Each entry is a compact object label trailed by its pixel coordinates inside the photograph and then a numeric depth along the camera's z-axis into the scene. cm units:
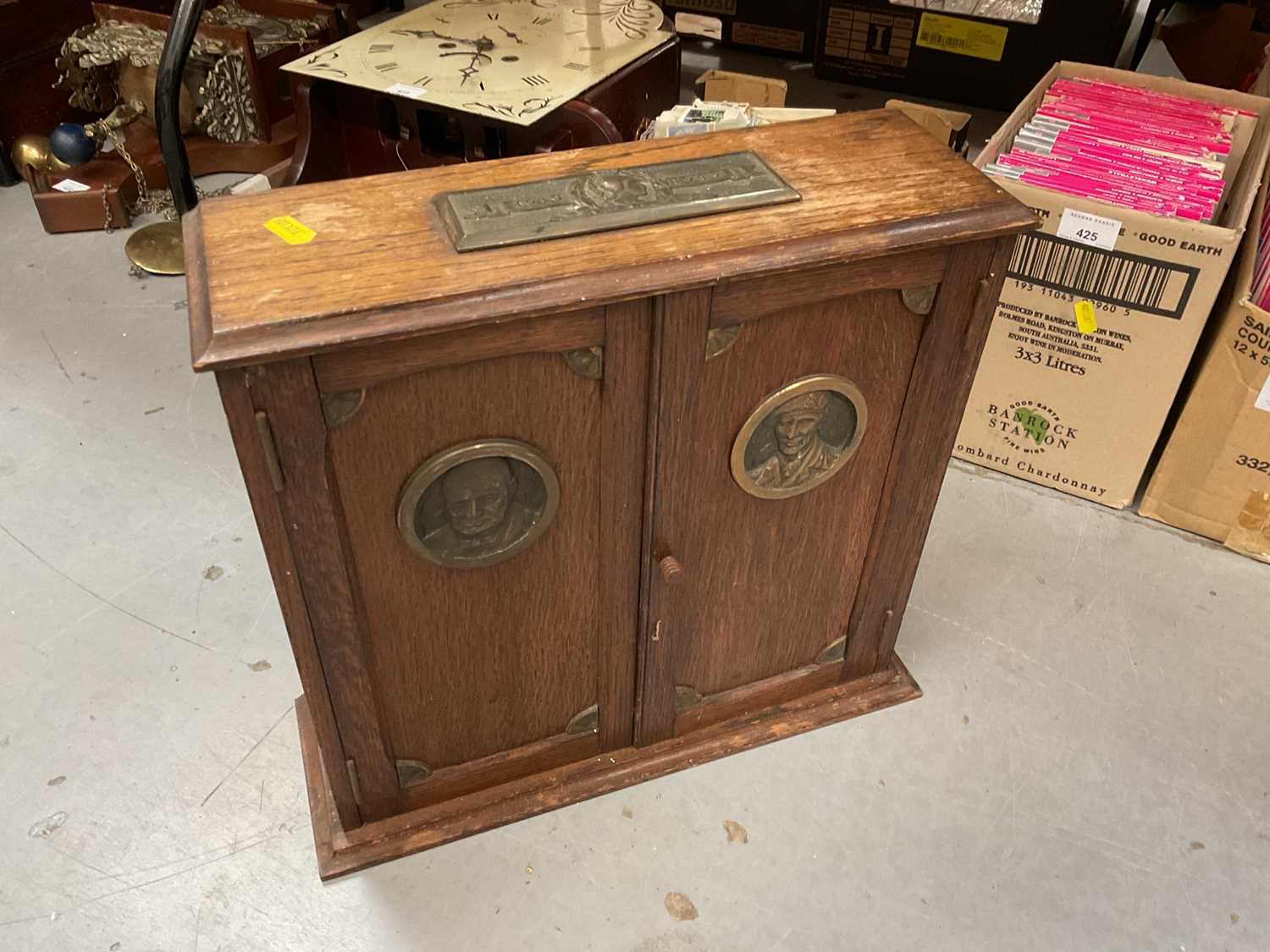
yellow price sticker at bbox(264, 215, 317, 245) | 106
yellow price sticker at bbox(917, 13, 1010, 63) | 314
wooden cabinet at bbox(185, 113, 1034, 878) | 100
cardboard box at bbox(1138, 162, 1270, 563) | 175
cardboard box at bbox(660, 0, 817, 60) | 356
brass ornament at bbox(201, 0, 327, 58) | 290
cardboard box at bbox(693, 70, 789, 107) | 262
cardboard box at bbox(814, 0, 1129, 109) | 299
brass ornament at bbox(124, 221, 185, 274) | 253
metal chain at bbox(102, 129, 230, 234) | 278
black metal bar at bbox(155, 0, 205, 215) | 185
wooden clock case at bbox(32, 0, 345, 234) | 267
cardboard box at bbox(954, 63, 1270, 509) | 173
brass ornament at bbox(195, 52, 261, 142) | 280
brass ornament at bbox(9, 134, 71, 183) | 270
